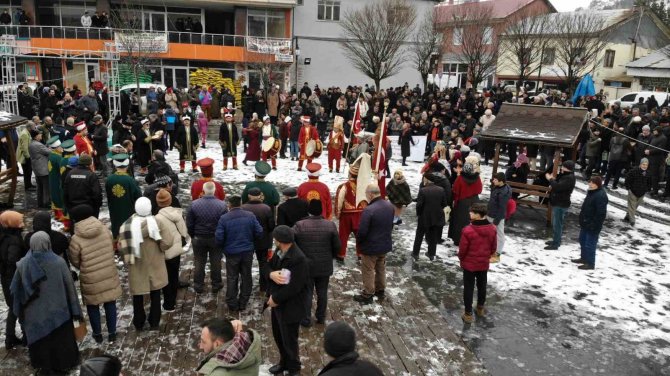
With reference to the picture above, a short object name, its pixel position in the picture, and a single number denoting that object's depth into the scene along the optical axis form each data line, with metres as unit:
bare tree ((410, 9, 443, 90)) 30.41
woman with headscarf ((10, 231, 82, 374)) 4.94
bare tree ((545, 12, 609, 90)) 27.94
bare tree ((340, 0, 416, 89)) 27.14
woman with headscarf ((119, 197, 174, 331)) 5.79
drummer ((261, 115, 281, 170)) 14.89
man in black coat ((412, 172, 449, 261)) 8.74
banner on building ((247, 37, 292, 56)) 30.81
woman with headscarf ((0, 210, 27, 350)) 5.36
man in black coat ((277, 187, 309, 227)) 7.00
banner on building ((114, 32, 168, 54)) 23.09
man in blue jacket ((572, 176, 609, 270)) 8.84
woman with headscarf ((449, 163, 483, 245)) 9.20
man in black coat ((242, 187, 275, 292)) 6.91
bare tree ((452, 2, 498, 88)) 27.56
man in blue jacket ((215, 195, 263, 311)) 6.34
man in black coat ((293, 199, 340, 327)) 6.05
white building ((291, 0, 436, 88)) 33.19
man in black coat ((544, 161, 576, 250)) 9.82
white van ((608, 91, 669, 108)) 26.88
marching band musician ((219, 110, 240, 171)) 14.54
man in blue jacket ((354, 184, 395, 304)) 6.93
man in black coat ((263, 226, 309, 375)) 5.07
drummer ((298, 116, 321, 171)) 15.02
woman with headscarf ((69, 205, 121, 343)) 5.54
